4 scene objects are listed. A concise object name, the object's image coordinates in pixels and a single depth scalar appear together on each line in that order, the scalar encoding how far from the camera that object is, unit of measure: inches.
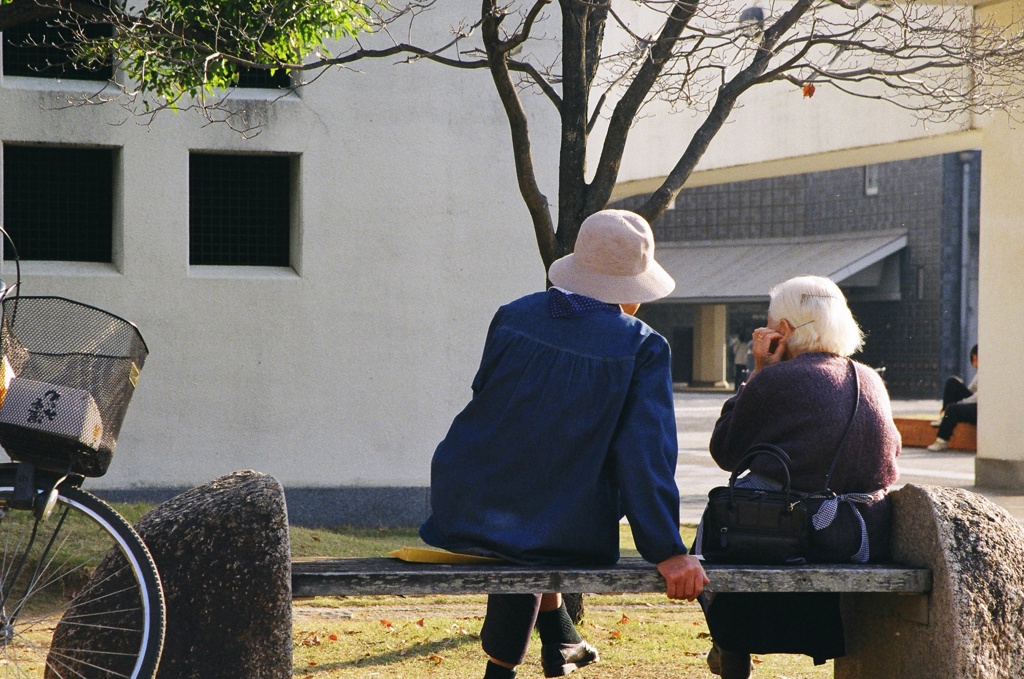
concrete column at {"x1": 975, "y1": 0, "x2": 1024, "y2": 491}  535.8
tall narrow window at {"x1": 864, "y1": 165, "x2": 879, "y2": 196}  1501.0
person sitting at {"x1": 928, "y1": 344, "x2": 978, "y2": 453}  731.4
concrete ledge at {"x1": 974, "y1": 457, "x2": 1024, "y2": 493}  535.5
